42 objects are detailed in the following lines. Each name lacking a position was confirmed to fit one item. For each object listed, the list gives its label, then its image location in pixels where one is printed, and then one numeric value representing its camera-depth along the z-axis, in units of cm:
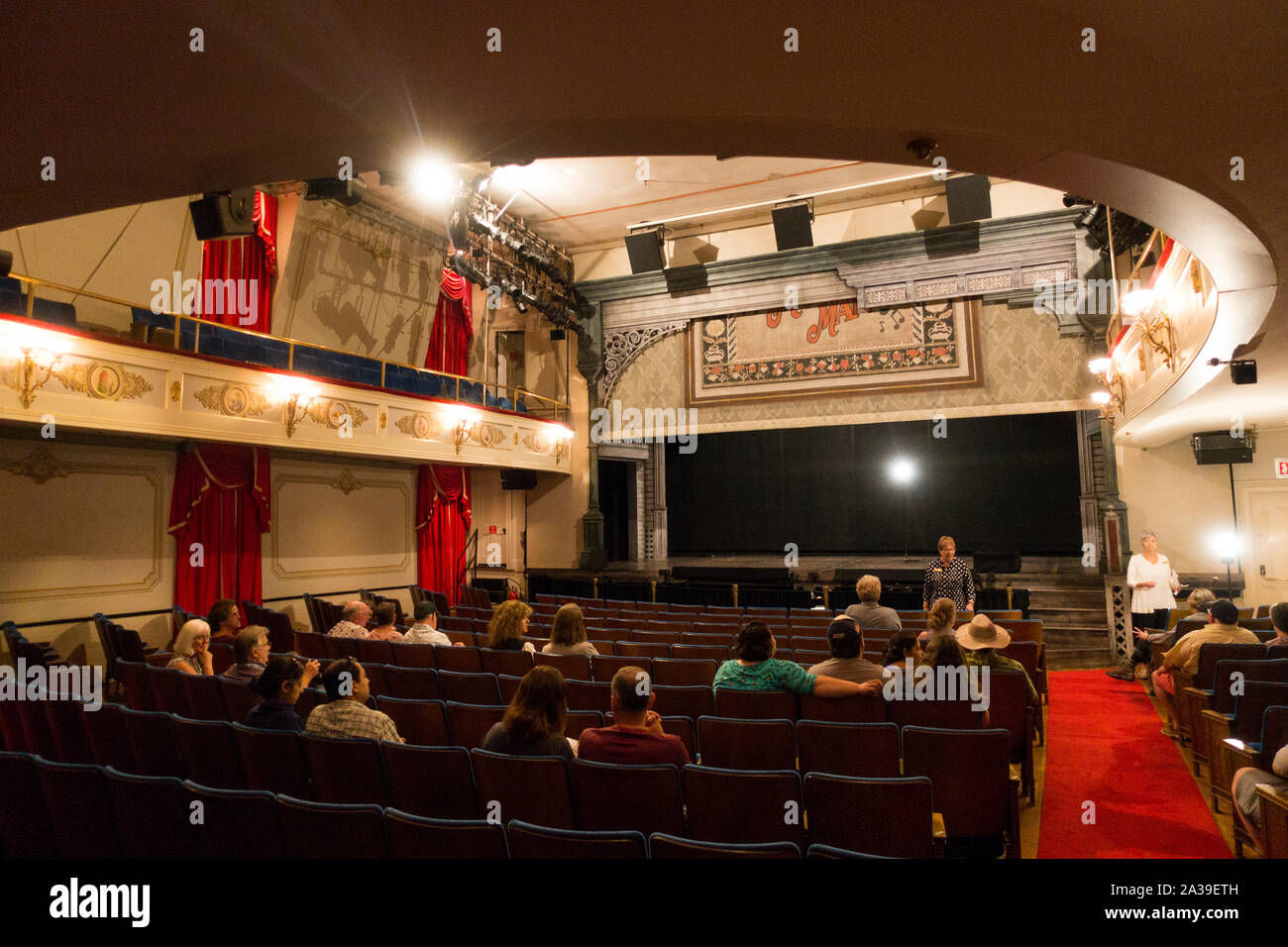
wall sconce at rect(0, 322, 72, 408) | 572
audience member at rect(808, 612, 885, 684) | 331
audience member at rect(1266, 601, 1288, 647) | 402
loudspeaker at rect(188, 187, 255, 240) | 405
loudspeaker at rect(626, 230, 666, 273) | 1155
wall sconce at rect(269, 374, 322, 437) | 802
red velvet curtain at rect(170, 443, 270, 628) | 804
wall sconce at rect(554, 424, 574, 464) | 1262
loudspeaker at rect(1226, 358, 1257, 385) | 404
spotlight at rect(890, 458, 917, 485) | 1436
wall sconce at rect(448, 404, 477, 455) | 1043
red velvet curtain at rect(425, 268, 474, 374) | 1185
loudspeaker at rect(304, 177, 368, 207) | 542
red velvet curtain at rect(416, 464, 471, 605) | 1148
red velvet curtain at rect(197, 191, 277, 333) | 862
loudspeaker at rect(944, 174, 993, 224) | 957
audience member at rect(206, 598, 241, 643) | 531
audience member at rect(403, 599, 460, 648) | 515
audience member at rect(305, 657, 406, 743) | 277
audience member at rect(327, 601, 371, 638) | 577
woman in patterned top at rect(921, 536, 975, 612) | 626
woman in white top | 678
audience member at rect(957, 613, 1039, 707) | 373
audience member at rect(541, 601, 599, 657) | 445
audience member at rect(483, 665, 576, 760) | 240
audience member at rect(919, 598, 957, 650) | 419
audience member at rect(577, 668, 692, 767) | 239
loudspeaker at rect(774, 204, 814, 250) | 1056
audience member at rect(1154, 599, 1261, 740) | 435
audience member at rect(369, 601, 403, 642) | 534
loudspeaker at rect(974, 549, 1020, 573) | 988
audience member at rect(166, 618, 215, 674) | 452
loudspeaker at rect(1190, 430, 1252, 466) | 796
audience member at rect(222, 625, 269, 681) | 382
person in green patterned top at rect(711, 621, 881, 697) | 320
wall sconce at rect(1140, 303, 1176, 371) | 484
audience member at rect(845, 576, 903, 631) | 529
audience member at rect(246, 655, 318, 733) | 295
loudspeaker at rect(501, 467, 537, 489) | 1277
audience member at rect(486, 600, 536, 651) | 468
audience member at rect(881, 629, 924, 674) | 350
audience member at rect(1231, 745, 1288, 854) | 265
